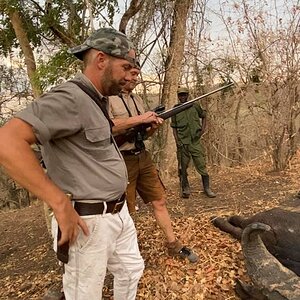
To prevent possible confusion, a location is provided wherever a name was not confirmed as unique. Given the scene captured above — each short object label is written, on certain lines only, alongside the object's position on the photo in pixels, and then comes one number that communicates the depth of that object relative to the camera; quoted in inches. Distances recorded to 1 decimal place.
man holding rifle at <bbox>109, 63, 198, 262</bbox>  95.6
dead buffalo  83.2
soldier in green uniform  164.1
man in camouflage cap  49.4
